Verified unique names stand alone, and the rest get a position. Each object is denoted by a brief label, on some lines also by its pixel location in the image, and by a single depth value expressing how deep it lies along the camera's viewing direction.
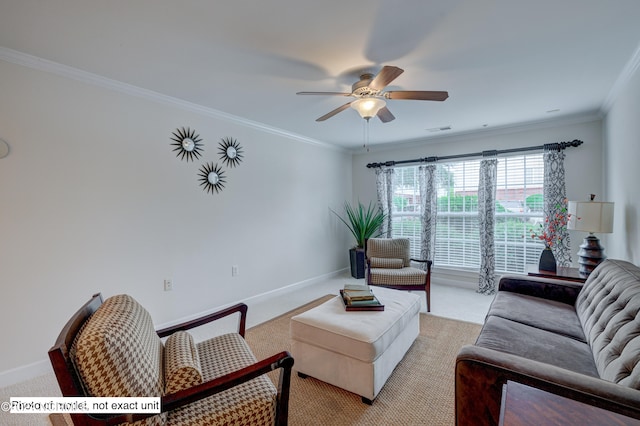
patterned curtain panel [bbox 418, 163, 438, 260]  4.75
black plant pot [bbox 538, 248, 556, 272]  2.94
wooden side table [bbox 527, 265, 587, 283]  2.61
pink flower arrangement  3.38
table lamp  2.56
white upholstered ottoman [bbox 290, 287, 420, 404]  1.87
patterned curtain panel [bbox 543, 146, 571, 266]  3.75
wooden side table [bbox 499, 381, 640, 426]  1.00
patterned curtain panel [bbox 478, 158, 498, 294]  4.23
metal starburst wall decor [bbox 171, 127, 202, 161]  3.09
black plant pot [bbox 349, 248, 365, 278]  5.07
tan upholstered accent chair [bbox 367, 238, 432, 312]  3.55
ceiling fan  2.01
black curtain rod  3.71
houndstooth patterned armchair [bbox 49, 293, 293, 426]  0.97
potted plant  5.08
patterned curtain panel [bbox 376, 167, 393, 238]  5.27
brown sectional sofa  1.05
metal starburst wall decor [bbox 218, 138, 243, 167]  3.50
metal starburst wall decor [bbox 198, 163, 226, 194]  3.31
